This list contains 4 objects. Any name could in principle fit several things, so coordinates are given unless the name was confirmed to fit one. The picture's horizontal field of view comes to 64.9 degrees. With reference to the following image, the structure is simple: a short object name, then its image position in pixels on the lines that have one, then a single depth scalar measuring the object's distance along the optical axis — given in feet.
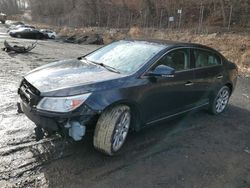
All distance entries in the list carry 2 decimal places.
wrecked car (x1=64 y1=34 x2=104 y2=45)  62.33
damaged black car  7.95
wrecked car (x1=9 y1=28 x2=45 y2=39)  65.84
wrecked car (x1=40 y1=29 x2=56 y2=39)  71.41
